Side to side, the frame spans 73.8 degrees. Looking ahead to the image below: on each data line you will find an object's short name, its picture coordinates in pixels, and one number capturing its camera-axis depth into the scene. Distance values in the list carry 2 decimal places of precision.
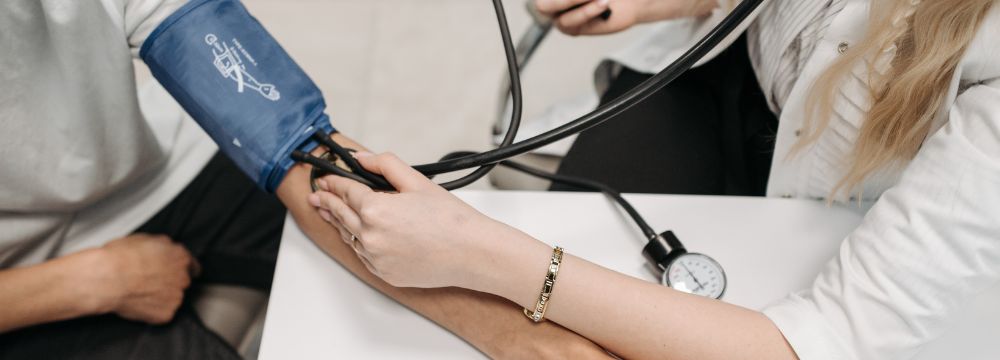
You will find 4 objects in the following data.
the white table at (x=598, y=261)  0.65
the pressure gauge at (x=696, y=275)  0.69
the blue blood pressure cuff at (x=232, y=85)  0.70
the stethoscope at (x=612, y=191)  0.64
